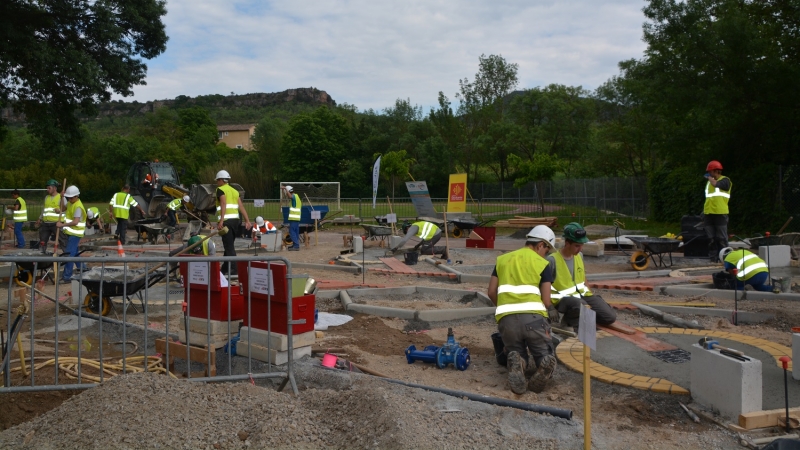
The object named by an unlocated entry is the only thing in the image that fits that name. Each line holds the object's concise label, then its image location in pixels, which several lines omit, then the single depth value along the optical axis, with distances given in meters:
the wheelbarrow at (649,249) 12.21
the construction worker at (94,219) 21.12
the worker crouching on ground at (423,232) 14.52
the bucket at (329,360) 6.02
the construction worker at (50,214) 12.52
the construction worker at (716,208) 12.17
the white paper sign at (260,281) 5.87
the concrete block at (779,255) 11.25
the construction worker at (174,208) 21.05
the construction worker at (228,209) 11.14
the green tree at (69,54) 17.61
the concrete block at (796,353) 5.34
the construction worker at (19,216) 18.80
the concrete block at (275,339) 5.91
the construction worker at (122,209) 18.23
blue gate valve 6.24
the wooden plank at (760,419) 4.46
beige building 101.94
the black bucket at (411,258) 14.09
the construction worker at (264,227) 17.59
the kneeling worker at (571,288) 6.88
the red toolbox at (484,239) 17.19
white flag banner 21.59
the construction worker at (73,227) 11.62
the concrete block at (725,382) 4.52
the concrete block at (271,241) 17.06
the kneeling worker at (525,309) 5.69
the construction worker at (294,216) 17.03
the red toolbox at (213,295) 6.17
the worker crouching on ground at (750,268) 9.19
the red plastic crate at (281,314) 6.00
